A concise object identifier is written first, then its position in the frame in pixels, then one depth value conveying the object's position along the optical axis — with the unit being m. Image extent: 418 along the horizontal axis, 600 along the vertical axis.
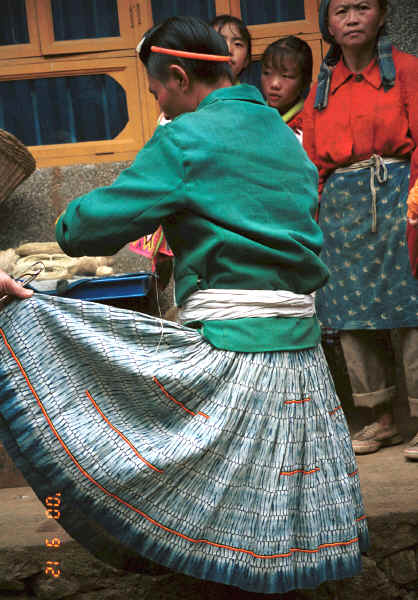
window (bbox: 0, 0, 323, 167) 4.38
